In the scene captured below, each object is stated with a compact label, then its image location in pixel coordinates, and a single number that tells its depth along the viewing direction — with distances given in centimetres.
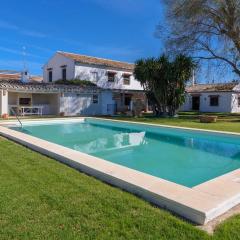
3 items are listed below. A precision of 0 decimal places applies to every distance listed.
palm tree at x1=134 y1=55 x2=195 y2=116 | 2503
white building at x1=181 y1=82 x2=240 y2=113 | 3588
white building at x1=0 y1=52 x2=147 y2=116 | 2634
